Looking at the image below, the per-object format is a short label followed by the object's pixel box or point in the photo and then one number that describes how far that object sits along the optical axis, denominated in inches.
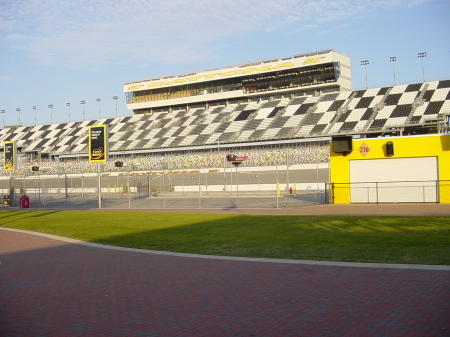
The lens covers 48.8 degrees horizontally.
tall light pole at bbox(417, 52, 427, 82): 2684.5
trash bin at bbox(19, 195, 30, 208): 1510.8
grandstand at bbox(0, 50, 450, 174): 2322.0
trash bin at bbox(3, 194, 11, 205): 1675.7
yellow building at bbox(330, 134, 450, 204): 1034.1
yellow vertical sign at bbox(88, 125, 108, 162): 1393.9
